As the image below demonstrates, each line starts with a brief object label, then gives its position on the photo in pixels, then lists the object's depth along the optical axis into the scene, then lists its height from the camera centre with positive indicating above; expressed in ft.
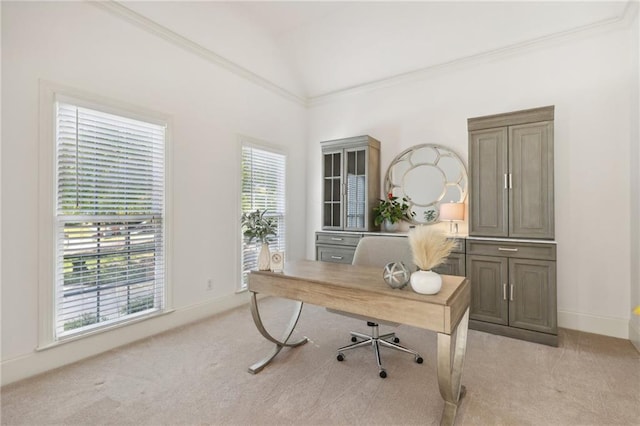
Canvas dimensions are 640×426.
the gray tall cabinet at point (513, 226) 9.25 -0.38
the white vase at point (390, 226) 13.11 -0.52
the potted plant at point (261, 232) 7.63 -0.46
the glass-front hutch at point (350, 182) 13.19 +1.43
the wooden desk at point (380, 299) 5.15 -1.67
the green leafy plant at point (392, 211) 12.84 +0.13
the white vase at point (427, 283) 5.37 -1.22
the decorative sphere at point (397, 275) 5.72 -1.16
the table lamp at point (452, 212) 11.44 +0.08
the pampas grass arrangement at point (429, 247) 5.46 -0.61
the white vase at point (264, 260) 7.63 -1.15
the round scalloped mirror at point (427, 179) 12.18 +1.48
